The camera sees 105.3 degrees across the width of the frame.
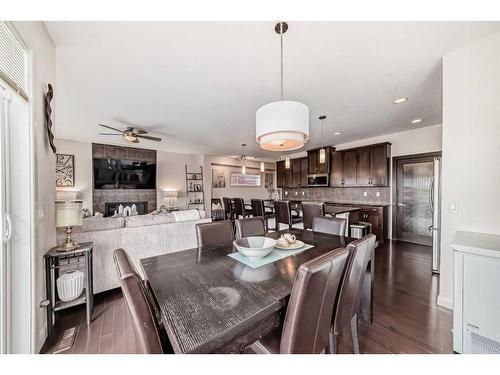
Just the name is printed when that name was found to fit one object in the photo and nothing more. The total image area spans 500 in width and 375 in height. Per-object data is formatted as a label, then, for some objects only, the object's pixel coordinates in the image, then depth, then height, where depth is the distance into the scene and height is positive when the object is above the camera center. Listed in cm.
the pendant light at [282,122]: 139 +47
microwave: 552 +16
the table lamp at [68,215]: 169 -26
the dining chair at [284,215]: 359 -58
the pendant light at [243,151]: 548 +113
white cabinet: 123 -76
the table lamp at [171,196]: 616 -34
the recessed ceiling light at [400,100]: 279 +125
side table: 161 -89
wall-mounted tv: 524 +34
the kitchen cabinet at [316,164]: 550 +65
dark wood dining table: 70 -53
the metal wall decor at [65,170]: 475 +40
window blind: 110 +78
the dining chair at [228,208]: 551 -67
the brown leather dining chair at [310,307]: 79 -56
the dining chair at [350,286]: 112 -64
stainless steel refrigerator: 262 -41
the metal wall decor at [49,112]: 160 +63
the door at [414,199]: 402 -31
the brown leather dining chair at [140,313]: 67 -46
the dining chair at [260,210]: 421 -58
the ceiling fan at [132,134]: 354 +98
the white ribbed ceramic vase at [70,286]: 172 -91
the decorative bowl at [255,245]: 134 -47
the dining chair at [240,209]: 479 -62
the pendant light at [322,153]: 343 +59
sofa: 217 -64
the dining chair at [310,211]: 319 -45
